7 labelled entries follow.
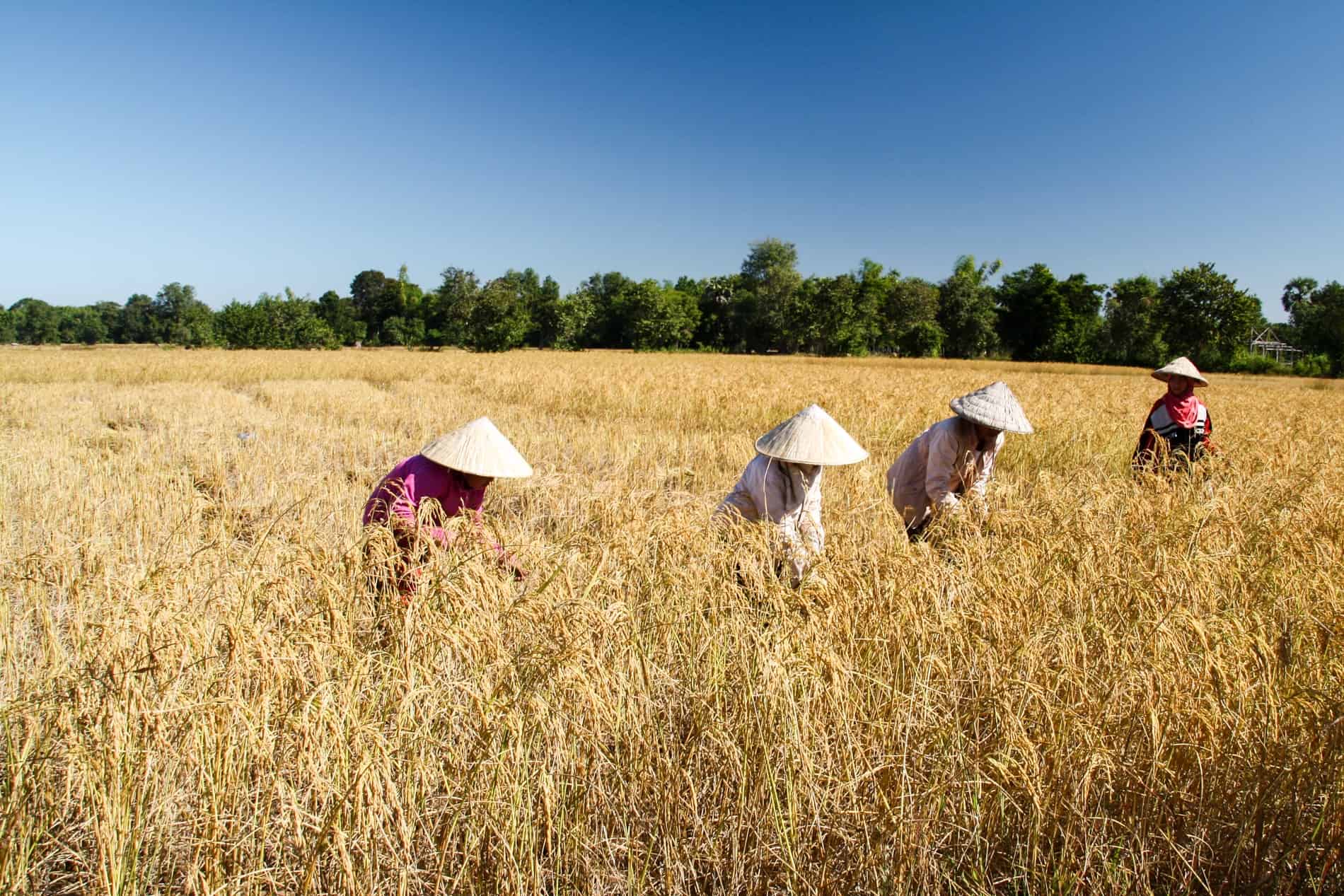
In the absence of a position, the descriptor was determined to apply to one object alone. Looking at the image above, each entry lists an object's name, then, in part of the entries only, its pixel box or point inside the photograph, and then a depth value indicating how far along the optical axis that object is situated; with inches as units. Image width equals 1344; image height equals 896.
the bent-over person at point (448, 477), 116.0
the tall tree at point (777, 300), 2454.5
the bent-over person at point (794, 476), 126.8
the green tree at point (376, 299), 3348.9
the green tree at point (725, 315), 2669.8
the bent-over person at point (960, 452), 151.6
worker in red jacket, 214.7
